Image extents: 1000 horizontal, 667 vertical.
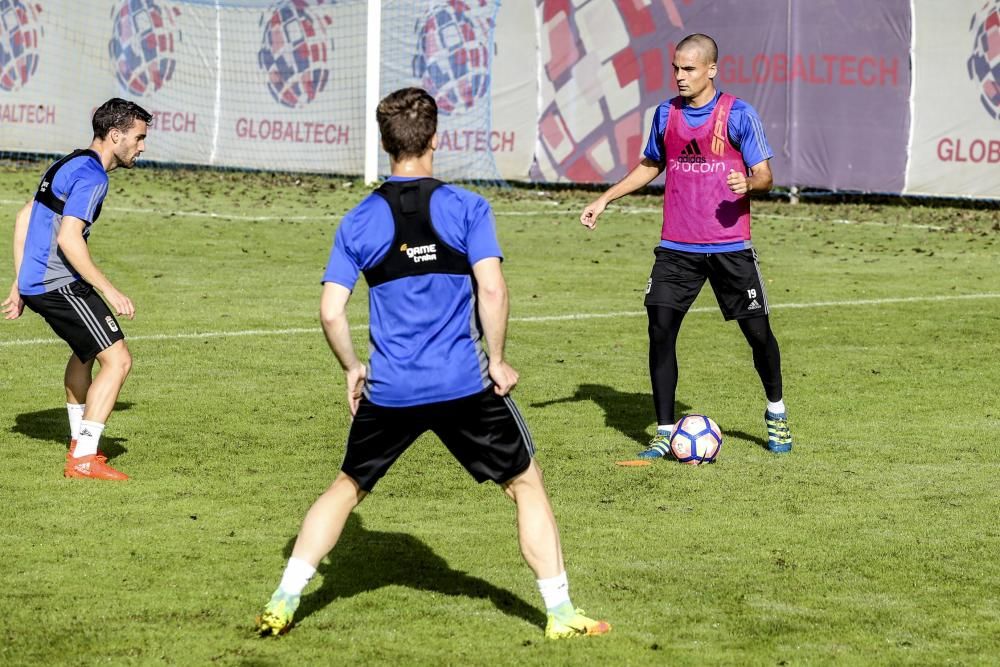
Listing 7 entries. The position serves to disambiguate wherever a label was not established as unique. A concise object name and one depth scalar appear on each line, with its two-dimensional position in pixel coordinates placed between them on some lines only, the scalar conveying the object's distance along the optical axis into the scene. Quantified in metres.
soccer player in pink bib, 18.16
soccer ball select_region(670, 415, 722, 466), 17.75
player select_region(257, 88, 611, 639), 11.00
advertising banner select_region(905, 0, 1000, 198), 47.03
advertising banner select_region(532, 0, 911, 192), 48.84
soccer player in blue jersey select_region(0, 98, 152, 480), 16.77
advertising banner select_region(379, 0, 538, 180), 55.06
